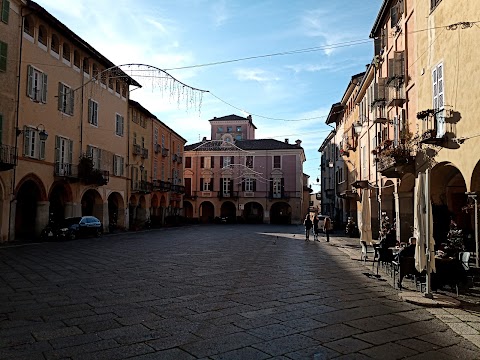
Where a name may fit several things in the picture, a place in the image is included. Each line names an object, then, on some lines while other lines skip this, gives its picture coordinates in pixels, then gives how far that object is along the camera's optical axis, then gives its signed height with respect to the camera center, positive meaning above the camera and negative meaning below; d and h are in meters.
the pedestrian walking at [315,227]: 25.40 -1.05
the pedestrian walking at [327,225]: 24.03 -0.85
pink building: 58.34 +3.71
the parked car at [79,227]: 23.34 -1.06
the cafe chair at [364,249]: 14.31 -1.30
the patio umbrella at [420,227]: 8.34 -0.33
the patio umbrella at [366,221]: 14.22 -0.38
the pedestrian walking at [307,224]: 25.73 -0.90
